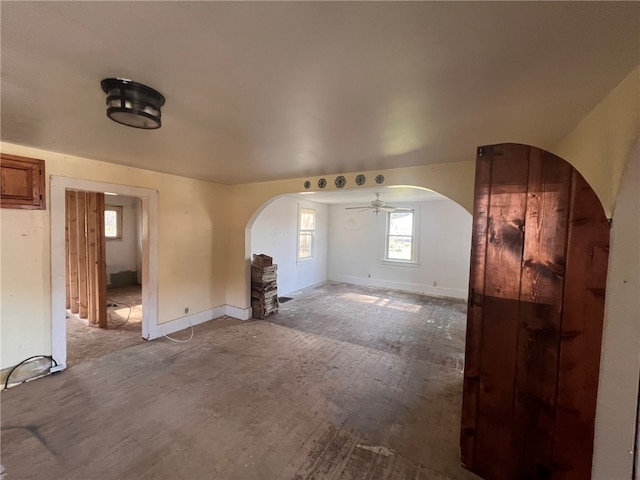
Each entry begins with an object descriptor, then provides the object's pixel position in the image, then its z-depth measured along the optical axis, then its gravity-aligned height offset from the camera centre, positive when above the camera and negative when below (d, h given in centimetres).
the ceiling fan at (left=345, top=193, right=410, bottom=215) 567 +62
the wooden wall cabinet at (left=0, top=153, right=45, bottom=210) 242 +37
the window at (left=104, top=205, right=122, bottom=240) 680 +6
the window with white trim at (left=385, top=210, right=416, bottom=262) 701 -12
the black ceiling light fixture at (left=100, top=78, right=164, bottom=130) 134 +66
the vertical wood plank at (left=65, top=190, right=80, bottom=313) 411 -45
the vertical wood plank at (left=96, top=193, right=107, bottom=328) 391 -65
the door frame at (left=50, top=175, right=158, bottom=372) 275 -27
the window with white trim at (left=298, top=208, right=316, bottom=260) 686 -9
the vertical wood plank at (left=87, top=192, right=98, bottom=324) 392 -46
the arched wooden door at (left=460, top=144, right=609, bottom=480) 131 -45
